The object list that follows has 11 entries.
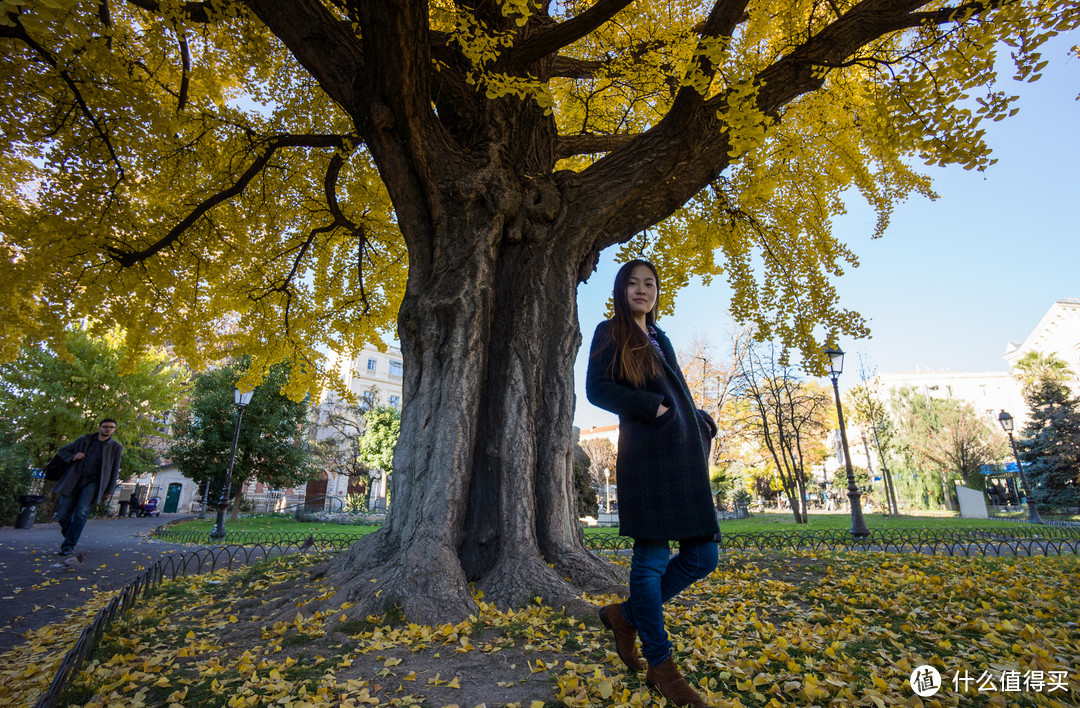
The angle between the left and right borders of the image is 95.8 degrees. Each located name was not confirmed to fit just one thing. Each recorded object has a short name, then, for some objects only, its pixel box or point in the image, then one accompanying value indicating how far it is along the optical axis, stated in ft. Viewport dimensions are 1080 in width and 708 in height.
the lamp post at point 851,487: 30.45
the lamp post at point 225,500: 34.64
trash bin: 36.47
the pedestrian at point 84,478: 20.42
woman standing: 6.70
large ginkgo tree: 12.67
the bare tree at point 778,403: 52.54
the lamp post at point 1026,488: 53.01
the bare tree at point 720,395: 73.67
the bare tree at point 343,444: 95.96
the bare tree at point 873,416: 72.67
